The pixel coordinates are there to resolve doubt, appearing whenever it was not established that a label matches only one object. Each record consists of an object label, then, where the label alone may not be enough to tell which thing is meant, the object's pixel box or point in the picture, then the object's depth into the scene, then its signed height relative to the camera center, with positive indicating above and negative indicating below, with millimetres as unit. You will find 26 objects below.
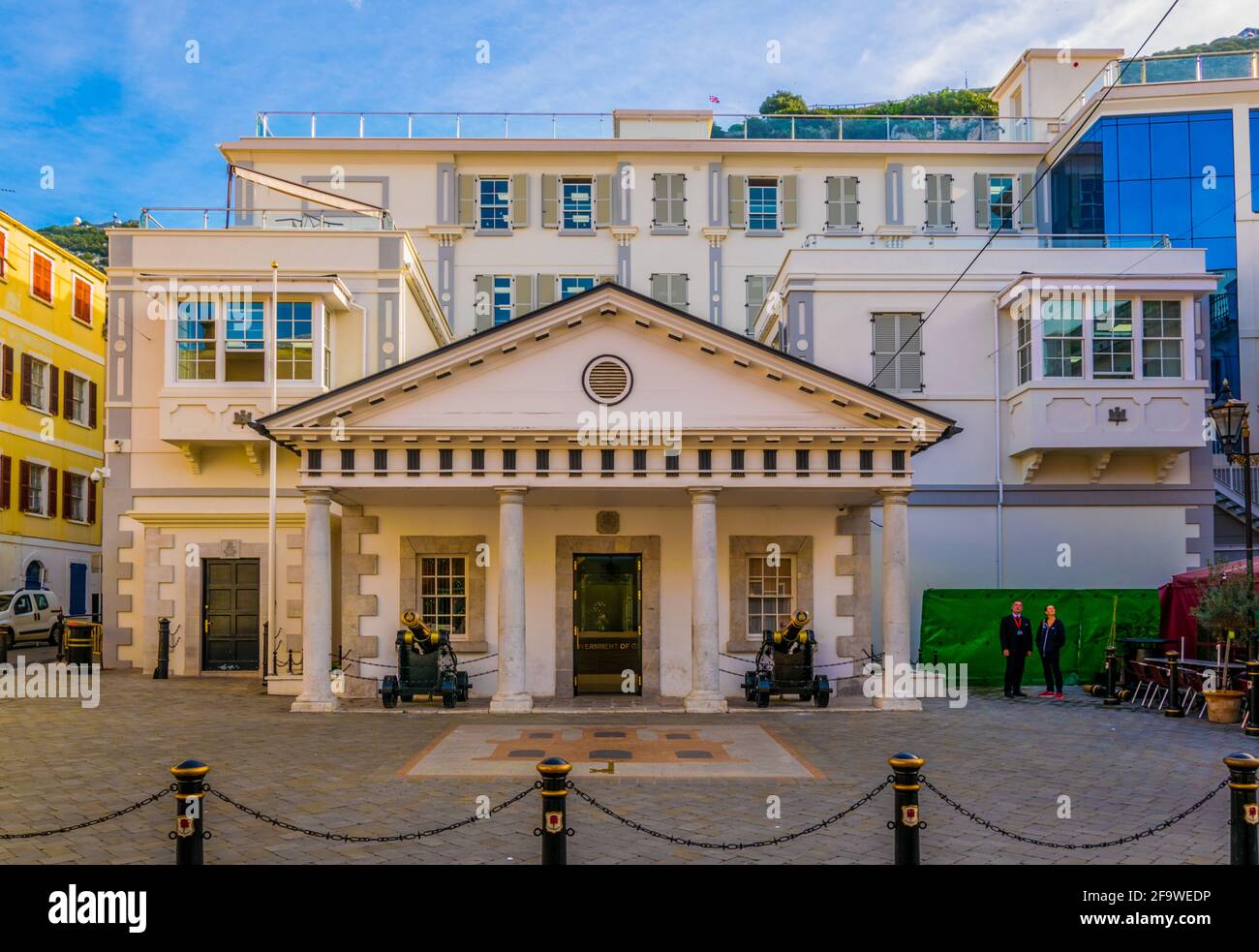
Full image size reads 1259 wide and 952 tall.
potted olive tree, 16750 -1332
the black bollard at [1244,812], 7941 -2039
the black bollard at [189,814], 7562 -1947
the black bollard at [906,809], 7855 -1987
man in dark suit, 19984 -1978
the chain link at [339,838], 7883 -2219
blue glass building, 29672 +10062
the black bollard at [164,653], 23047 -2423
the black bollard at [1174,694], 17688 -2608
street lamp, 16594 +1755
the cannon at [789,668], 18734 -2289
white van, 31531 -2258
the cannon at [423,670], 18656 -2286
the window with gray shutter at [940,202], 35125 +11210
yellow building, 35375 +4554
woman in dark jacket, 20016 -1991
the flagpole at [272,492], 21875 +1058
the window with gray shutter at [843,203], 34969 +11098
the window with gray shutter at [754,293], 34250 +7956
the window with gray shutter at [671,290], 34469 +8159
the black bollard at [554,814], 7758 -2001
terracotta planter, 16688 -2635
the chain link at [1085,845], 8078 -2331
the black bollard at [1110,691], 18938 -2733
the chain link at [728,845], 8047 -2316
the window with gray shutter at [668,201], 34875 +11146
